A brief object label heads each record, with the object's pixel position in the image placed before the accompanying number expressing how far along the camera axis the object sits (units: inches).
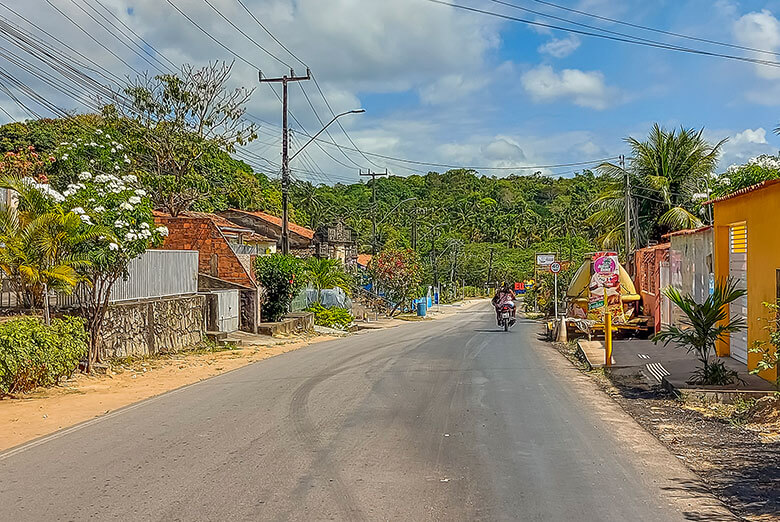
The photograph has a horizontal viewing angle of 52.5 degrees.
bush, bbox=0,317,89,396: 504.4
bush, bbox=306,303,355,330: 1461.6
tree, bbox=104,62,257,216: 1282.0
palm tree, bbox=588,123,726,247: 1430.9
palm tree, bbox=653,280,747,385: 520.7
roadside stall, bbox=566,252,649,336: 852.0
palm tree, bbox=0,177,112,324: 567.7
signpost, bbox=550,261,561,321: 1394.1
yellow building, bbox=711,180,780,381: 539.5
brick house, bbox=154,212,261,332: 1135.0
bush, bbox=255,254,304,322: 1235.9
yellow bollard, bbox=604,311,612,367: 693.9
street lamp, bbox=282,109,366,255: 1305.4
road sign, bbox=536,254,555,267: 1485.0
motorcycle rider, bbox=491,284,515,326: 1318.5
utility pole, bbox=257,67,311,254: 1307.8
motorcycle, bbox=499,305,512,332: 1310.3
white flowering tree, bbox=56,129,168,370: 640.4
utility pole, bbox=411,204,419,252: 2518.9
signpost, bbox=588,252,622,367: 697.0
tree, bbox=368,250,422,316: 2078.0
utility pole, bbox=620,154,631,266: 1343.6
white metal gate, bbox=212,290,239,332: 1023.0
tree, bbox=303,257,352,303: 1576.0
